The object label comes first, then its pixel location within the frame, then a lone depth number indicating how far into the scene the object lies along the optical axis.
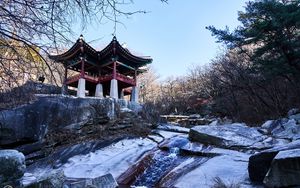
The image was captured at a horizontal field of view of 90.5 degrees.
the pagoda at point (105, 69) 11.11
